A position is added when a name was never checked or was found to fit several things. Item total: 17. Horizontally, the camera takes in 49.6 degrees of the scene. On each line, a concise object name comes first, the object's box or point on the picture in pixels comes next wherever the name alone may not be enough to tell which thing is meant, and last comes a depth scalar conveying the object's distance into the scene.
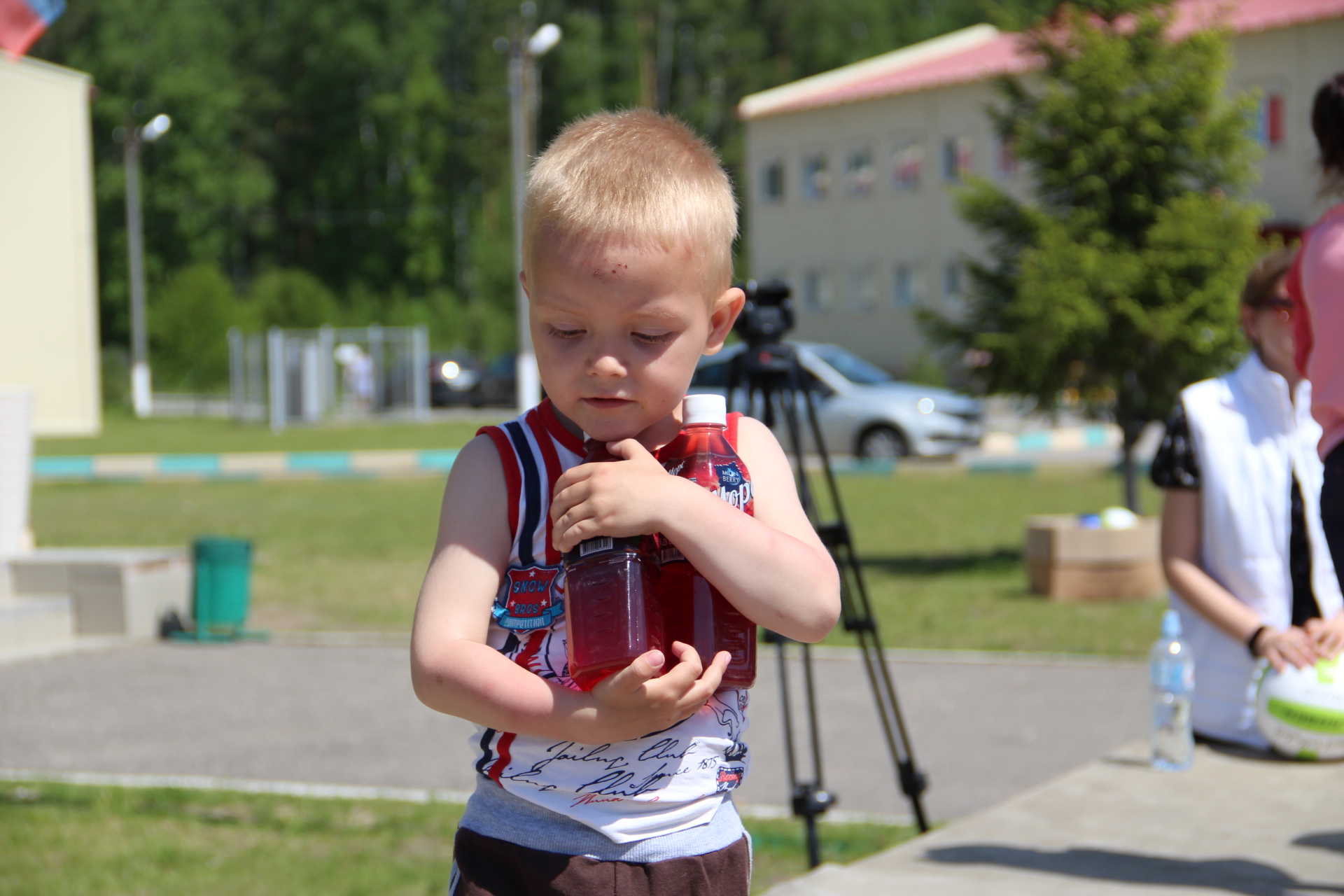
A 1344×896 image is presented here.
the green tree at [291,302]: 62.09
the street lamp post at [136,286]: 40.62
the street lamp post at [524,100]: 17.52
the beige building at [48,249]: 36.31
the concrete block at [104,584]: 9.16
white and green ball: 3.97
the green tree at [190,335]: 58.12
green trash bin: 9.25
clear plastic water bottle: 4.50
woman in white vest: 4.11
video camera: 4.26
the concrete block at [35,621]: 8.76
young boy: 1.68
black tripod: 4.27
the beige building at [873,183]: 44.66
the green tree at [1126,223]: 11.87
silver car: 22.56
